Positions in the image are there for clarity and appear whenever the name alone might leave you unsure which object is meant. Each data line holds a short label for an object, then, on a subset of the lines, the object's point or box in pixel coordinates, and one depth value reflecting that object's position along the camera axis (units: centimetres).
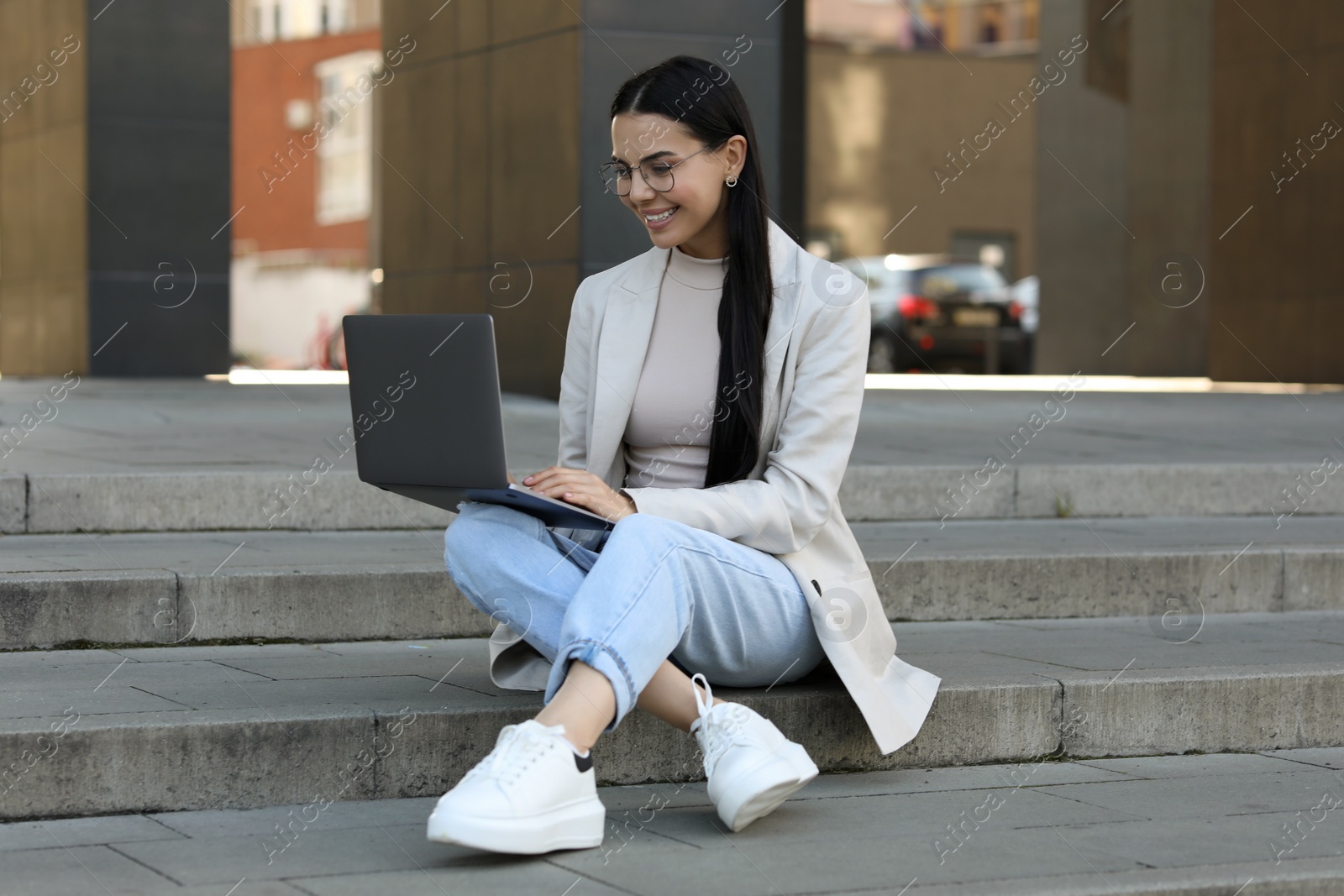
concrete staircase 605
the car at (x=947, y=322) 3808
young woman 548
